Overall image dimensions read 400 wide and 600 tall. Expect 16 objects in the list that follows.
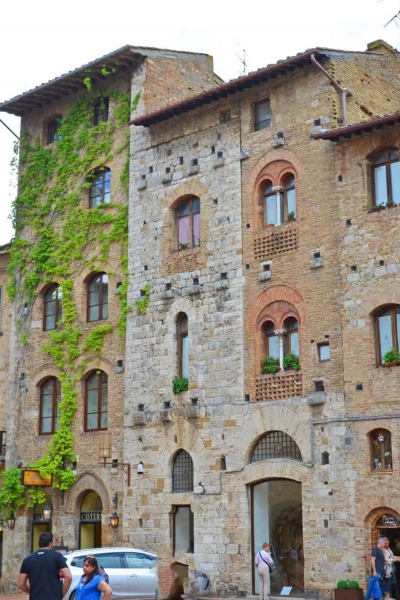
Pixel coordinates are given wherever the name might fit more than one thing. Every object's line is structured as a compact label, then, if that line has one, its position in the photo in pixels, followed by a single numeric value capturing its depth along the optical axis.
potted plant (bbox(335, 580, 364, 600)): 22.42
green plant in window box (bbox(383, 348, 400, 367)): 23.65
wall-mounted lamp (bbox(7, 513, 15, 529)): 32.22
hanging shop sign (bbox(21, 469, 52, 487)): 30.89
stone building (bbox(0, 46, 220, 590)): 30.67
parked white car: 22.34
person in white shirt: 23.77
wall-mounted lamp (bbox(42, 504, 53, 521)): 31.16
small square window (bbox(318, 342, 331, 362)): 25.08
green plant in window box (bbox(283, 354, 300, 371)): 25.69
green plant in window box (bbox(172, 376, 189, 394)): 28.19
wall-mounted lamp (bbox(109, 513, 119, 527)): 29.09
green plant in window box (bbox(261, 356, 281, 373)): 26.17
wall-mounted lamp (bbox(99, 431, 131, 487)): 29.59
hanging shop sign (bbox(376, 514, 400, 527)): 23.00
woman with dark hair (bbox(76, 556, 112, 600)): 12.87
